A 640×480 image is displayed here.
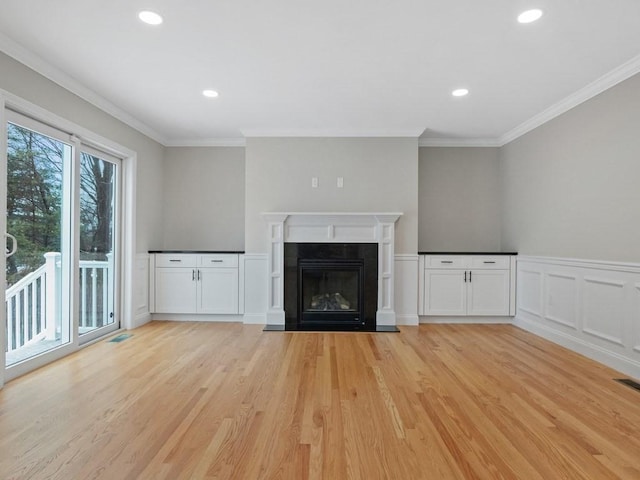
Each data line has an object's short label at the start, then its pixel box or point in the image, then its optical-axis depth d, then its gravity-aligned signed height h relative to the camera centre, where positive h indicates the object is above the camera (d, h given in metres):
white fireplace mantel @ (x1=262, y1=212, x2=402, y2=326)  4.28 +0.02
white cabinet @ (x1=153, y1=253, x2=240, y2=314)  4.51 -0.55
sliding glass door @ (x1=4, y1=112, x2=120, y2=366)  2.67 +0.00
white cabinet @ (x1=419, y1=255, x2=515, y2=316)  4.45 -0.54
